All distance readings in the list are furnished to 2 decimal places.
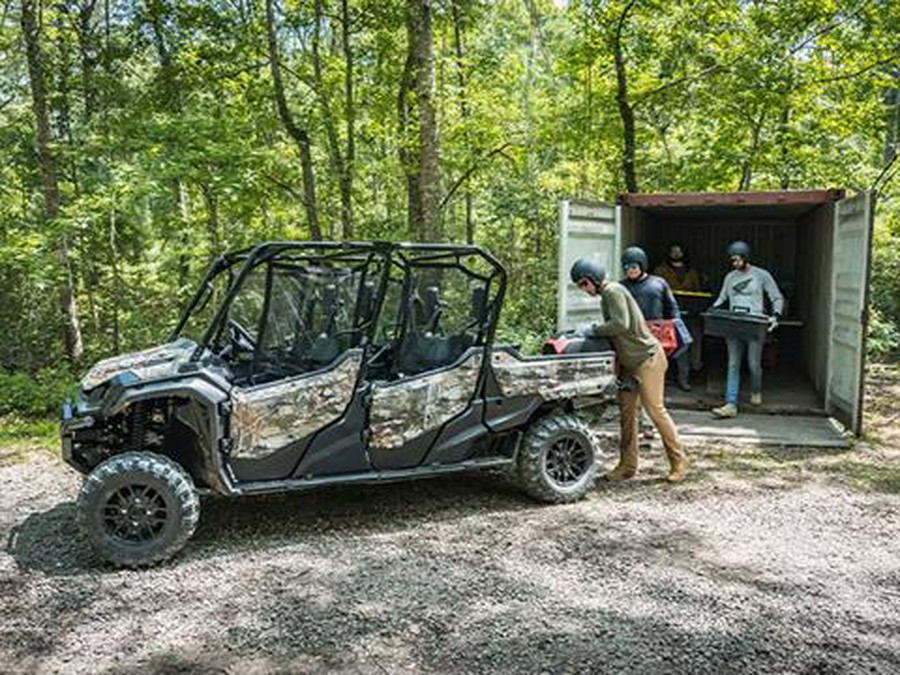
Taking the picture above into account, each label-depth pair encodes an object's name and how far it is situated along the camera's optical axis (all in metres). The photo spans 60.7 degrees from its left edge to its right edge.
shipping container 7.33
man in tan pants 5.59
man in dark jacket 6.62
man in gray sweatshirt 8.04
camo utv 4.25
